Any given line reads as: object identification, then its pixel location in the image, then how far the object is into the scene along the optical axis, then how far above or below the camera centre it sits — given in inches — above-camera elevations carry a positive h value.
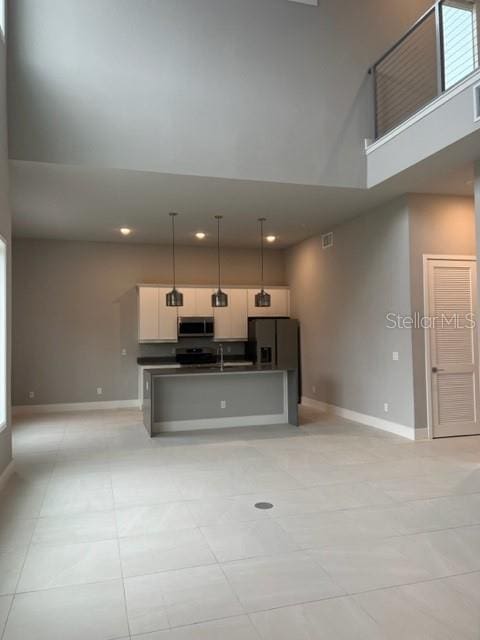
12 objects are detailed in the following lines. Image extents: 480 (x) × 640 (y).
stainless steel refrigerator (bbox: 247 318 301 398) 350.6 -9.1
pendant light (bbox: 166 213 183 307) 250.5 +16.7
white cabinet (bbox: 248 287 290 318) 366.9 +18.0
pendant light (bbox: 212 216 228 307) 255.6 +16.5
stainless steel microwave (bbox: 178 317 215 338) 347.9 +2.4
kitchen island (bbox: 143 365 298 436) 260.8 -38.2
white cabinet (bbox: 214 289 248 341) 359.9 +8.8
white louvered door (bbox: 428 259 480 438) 241.4 -11.5
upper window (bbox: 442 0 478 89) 220.8 +144.1
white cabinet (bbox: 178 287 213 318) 350.3 +20.2
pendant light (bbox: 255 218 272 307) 265.4 +16.2
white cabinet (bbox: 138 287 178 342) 341.7 +10.2
